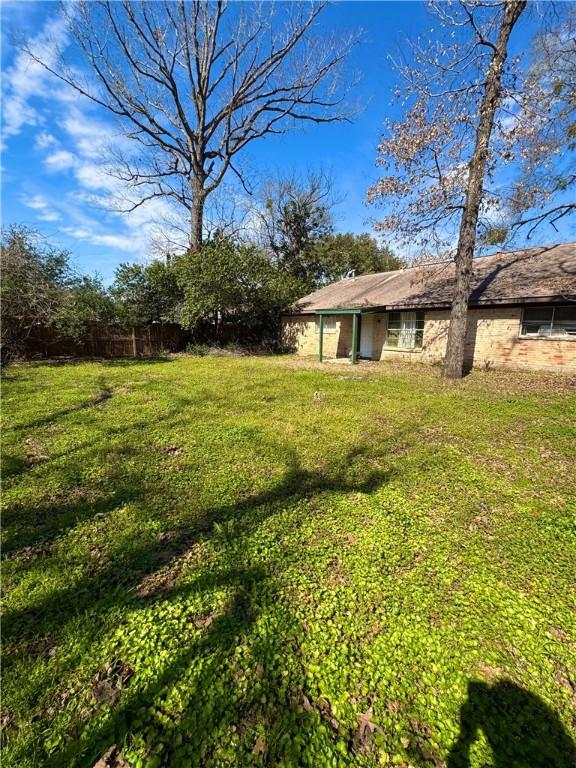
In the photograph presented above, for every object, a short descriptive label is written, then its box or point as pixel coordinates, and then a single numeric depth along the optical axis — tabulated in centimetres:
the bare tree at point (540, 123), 826
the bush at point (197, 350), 1614
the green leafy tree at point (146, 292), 1504
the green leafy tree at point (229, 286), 1523
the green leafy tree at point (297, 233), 2591
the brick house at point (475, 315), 1034
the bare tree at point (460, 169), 838
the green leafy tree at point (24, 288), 1051
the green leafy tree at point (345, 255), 2694
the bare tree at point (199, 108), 1564
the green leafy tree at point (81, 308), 1187
